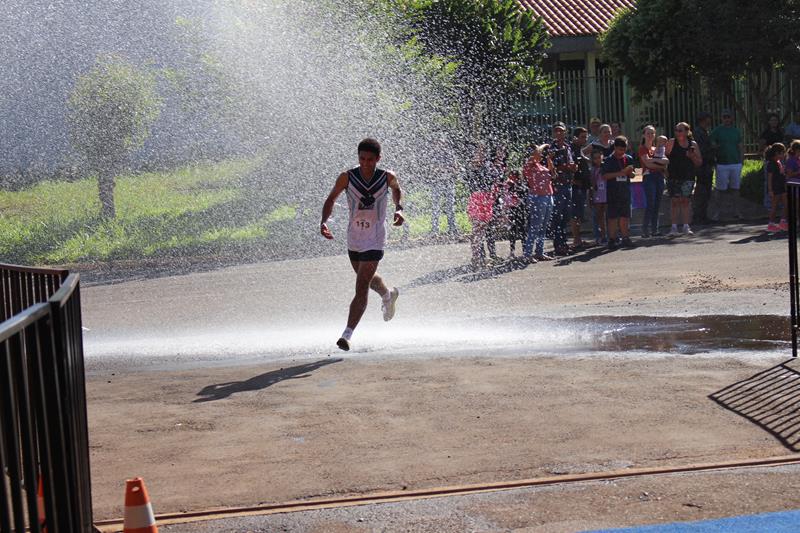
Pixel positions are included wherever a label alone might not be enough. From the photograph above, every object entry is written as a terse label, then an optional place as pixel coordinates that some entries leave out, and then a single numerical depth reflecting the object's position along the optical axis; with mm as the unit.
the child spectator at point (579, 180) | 16969
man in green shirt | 19203
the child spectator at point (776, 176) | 17469
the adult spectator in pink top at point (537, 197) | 15555
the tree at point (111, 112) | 23781
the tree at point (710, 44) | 24969
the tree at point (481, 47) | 23219
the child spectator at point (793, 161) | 17047
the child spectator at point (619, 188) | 16672
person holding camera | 17578
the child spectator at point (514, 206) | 15656
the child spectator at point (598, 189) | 17000
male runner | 9602
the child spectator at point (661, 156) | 17641
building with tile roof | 38000
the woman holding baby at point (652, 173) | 17609
